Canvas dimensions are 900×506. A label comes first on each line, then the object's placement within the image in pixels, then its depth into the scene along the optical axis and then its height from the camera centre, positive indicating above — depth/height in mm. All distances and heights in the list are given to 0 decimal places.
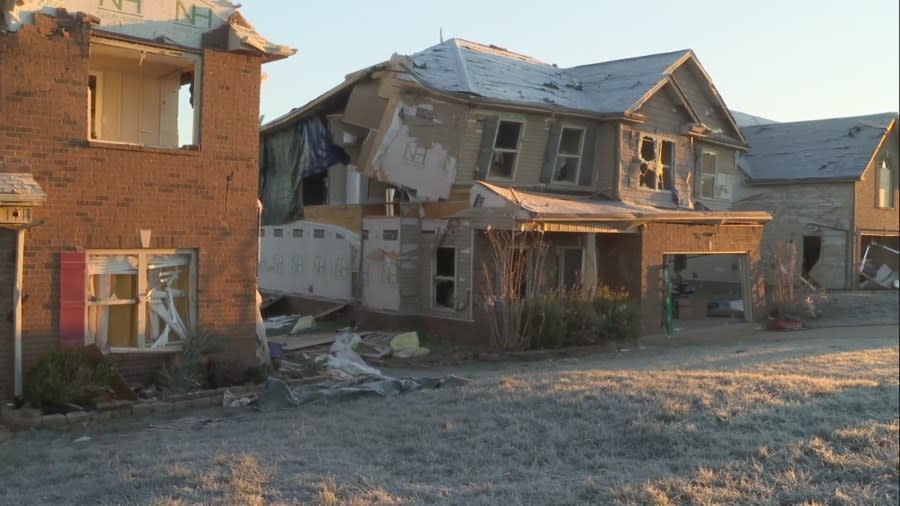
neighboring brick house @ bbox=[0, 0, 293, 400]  10969 +765
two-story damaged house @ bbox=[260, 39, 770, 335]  18938 +1611
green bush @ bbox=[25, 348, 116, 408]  10539 -1800
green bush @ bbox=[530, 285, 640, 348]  16656 -1416
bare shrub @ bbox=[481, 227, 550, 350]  16500 -791
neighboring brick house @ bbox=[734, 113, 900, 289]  30656 +2211
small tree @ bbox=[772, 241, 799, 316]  23016 -688
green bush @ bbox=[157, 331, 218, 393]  11898 -1805
